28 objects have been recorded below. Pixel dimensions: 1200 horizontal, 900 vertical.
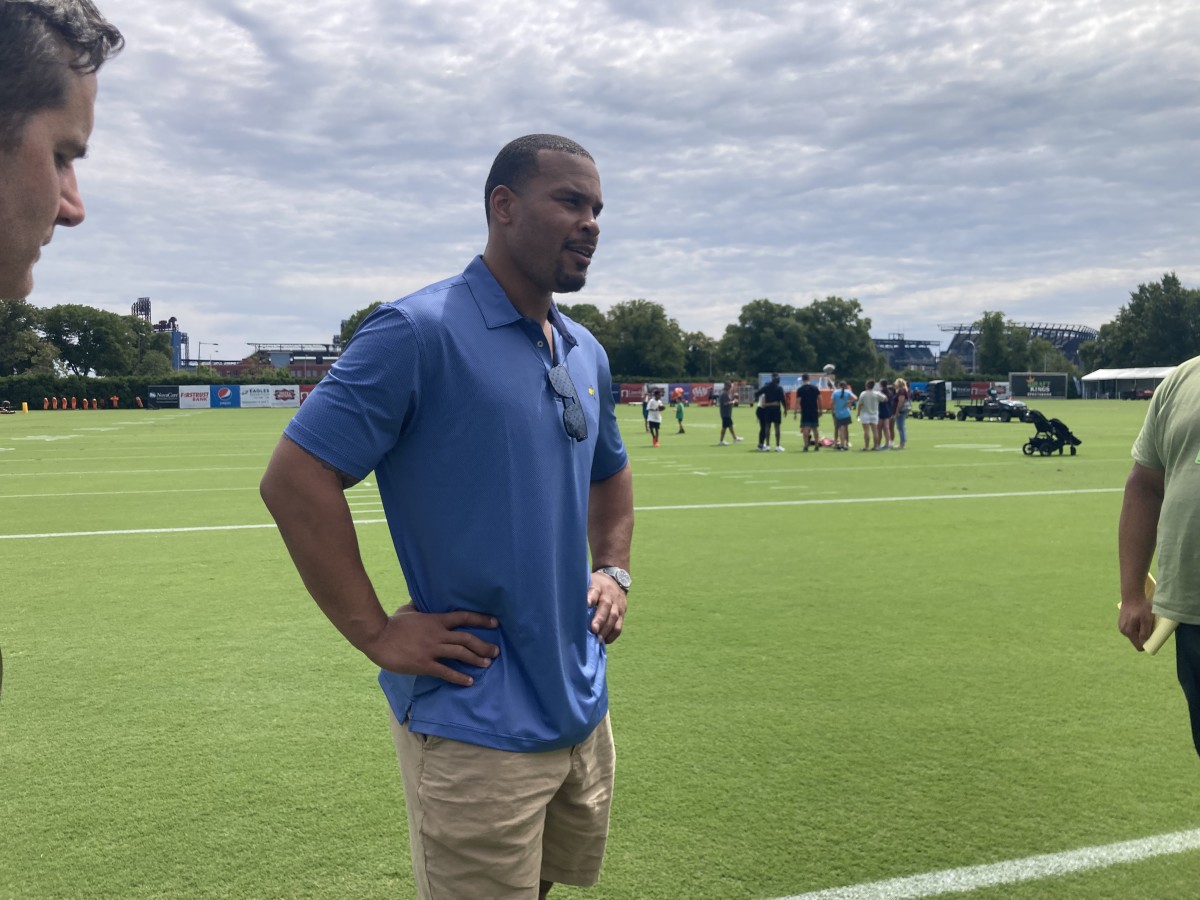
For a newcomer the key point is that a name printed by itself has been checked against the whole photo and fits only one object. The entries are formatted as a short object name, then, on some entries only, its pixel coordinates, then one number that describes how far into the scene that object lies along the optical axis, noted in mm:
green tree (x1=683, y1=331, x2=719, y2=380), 117062
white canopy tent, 98750
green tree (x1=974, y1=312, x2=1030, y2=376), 118312
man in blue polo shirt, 1943
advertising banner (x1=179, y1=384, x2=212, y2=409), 61531
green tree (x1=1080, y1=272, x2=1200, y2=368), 109938
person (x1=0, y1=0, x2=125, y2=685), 1120
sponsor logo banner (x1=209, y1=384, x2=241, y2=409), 62344
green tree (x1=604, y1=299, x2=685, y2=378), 103000
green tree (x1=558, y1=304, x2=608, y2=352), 104619
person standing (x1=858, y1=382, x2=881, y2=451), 22328
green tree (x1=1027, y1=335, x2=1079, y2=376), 121312
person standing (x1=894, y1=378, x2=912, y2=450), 22956
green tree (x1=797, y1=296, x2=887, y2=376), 107625
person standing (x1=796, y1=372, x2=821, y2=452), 21625
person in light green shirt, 2918
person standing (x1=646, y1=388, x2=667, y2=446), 24953
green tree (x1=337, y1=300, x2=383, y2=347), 118088
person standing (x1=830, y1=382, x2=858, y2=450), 21953
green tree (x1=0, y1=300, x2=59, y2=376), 76438
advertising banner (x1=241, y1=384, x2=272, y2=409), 62469
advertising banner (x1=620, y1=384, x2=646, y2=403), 69500
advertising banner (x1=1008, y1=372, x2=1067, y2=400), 81688
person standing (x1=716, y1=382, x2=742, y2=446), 24967
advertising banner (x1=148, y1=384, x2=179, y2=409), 61281
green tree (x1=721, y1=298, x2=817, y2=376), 104500
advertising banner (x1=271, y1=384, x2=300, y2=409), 62594
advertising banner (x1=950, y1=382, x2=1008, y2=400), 68312
